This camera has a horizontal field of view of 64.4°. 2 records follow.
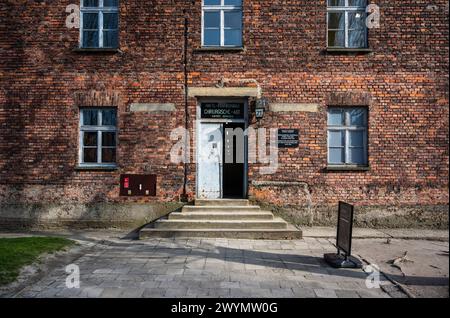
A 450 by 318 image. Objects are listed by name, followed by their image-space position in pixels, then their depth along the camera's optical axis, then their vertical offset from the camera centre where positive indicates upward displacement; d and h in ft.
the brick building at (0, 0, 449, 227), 32.68 +5.21
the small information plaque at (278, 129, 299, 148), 32.94 +2.23
